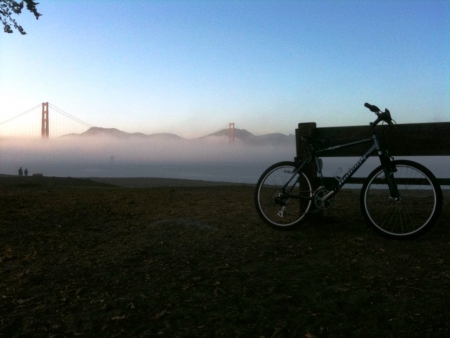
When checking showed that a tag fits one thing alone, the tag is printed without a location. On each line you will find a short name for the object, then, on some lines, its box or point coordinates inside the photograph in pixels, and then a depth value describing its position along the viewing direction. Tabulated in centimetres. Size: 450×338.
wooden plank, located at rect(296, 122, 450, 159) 457
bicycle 416
